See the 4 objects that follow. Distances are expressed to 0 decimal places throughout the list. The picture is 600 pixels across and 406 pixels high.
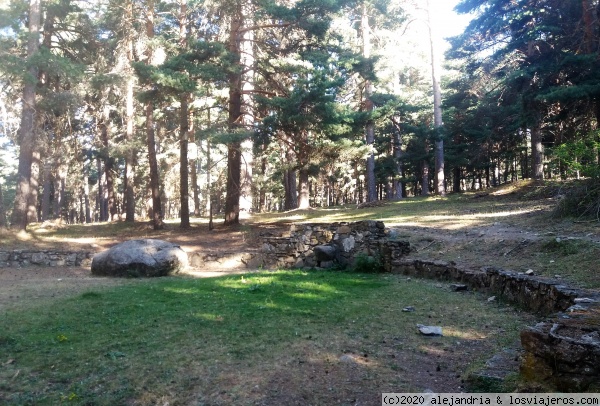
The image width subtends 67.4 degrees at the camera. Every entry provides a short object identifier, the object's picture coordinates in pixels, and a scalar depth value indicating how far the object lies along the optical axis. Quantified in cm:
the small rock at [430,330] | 516
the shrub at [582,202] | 975
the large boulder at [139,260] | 1102
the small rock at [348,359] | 427
